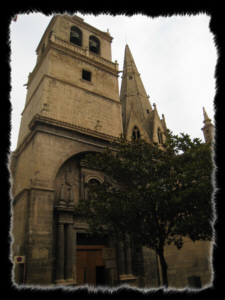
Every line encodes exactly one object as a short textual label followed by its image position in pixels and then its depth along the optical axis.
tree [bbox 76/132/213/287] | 9.12
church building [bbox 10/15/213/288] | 11.50
